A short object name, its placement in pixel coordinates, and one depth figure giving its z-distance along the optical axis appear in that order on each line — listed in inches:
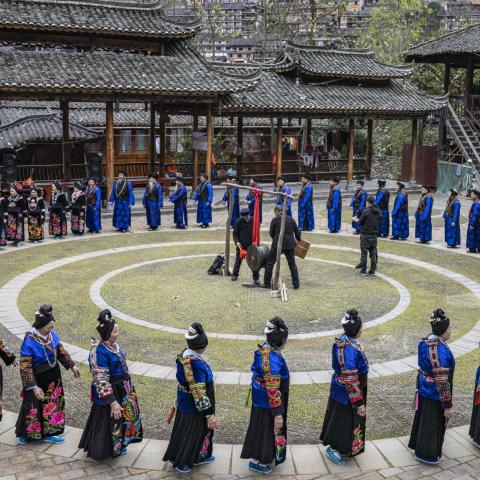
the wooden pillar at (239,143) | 1140.5
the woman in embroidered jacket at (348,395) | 271.0
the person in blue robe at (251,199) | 756.5
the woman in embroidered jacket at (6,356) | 298.6
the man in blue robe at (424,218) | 753.5
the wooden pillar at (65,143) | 968.9
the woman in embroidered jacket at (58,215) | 743.7
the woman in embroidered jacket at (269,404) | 260.8
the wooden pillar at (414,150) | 1222.5
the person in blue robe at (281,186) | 728.6
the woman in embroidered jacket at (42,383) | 276.7
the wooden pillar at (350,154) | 1172.5
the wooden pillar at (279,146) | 1094.4
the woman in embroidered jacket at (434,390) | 273.4
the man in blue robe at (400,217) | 774.5
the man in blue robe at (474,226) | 711.7
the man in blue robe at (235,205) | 831.0
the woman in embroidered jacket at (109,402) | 263.0
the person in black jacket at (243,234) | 566.9
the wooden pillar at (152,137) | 1059.9
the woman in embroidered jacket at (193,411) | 256.5
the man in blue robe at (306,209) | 826.9
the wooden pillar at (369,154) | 1248.8
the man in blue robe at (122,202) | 794.2
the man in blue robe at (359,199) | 787.4
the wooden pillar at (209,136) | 1010.7
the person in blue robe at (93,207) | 778.2
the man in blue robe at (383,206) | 764.3
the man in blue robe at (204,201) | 822.5
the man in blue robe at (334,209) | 815.1
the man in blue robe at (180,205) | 814.8
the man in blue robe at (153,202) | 806.5
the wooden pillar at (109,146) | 914.7
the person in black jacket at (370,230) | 595.5
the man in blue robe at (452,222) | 727.2
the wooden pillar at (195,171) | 1044.5
